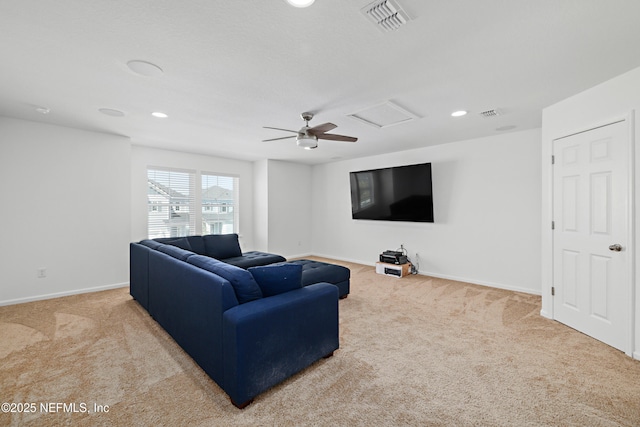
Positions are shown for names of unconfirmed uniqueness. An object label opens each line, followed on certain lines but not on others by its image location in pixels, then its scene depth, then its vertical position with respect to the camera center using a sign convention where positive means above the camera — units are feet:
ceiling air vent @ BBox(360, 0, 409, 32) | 5.35 +4.02
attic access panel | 10.77 +4.11
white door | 8.40 -0.73
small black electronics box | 17.67 -2.93
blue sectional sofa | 6.00 -2.68
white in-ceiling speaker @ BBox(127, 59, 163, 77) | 7.50 +4.08
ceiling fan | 10.45 +2.99
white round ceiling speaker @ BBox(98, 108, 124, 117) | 11.01 +4.13
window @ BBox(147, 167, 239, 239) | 17.95 +0.70
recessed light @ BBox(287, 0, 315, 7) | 5.21 +3.99
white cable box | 17.19 -3.62
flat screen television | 17.15 +1.26
